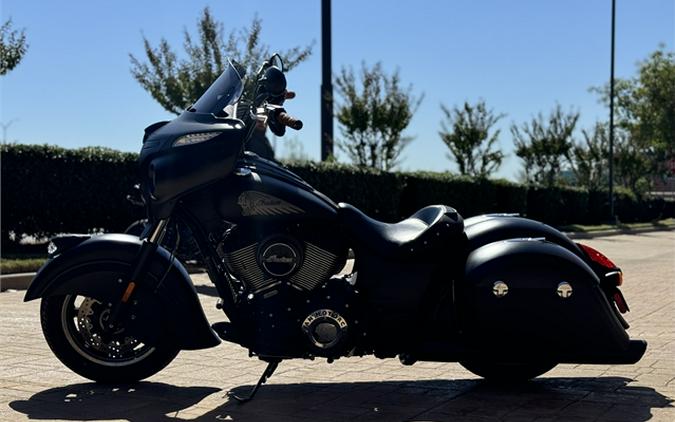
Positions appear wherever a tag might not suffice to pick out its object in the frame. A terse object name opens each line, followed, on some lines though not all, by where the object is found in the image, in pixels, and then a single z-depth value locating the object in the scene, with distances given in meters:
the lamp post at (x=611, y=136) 35.47
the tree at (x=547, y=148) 39.45
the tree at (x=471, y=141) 33.72
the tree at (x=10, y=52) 16.62
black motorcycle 4.71
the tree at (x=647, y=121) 47.31
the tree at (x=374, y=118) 27.53
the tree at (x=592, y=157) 49.28
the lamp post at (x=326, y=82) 20.31
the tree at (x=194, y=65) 21.14
